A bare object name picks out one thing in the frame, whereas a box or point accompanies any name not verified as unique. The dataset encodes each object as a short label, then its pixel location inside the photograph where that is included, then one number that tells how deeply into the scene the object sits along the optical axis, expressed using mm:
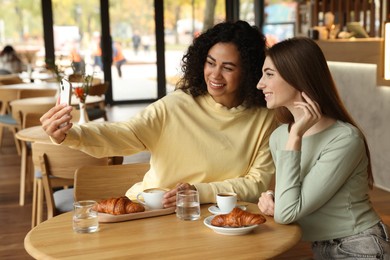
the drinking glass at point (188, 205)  2096
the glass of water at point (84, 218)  1981
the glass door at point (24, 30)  11484
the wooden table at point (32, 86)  7610
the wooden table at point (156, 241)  1776
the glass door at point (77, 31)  11547
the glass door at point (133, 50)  11906
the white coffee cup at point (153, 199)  2203
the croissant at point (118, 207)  2113
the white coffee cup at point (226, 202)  2143
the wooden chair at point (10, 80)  8469
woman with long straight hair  2020
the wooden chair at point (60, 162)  3412
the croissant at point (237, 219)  1957
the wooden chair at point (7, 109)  6847
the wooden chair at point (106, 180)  2686
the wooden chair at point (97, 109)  6953
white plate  1914
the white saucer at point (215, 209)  2174
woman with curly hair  2492
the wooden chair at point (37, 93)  6891
